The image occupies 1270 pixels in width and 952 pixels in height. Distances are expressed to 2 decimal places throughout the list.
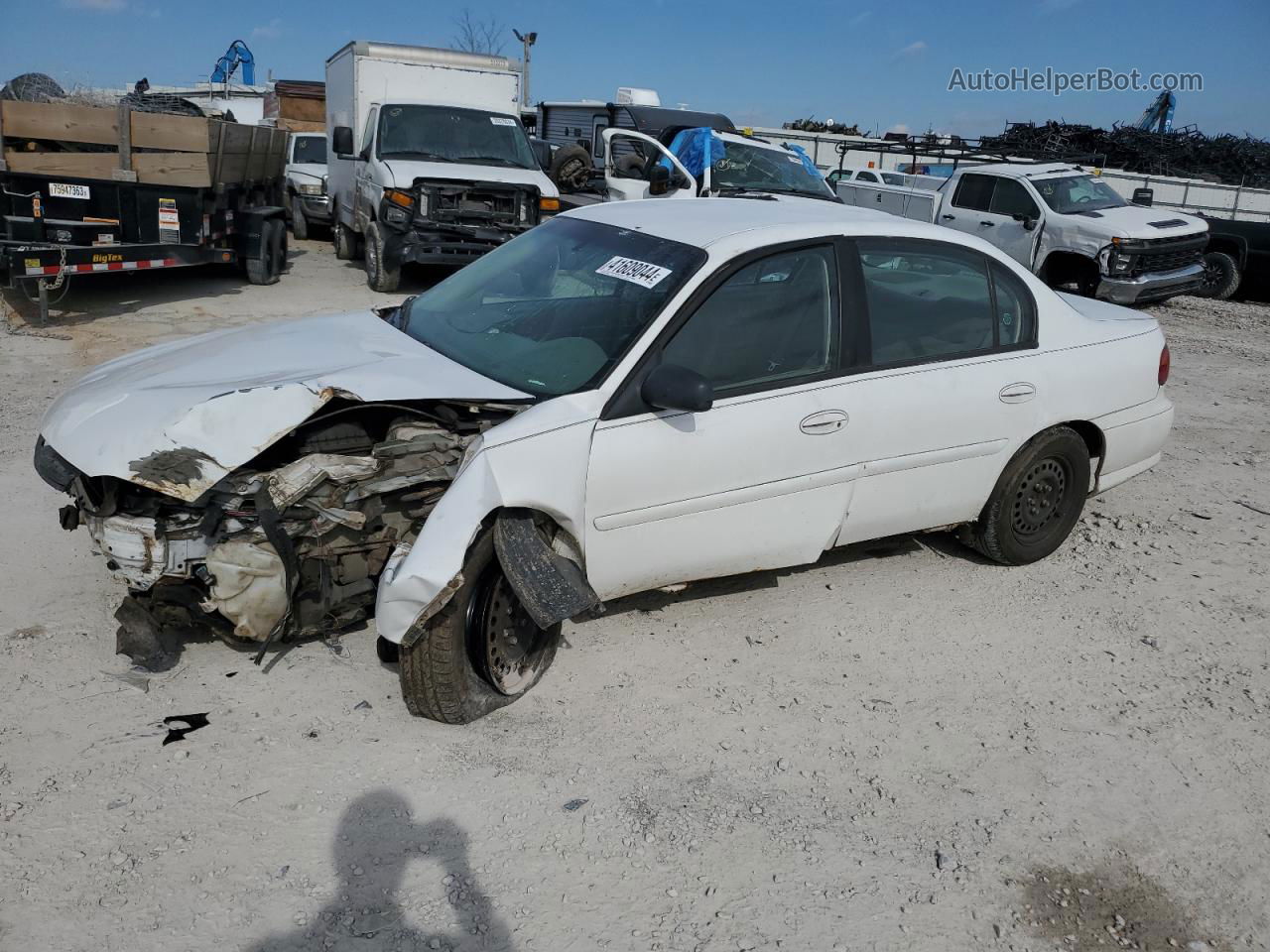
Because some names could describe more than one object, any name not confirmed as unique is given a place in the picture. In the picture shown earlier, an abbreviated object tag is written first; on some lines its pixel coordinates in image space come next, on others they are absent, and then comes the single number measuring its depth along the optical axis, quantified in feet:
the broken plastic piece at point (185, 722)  10.81
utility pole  99.25
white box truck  37.50
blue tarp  39.63
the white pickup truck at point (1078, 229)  41.34
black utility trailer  29.66
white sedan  10.71
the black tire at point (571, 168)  49.98
